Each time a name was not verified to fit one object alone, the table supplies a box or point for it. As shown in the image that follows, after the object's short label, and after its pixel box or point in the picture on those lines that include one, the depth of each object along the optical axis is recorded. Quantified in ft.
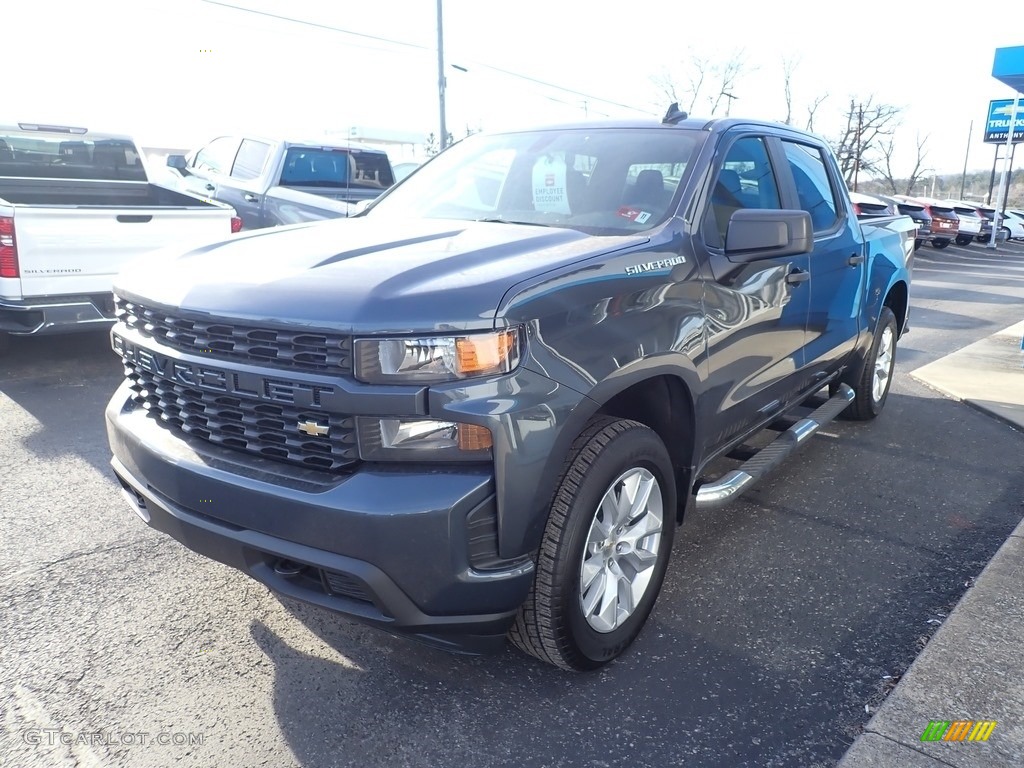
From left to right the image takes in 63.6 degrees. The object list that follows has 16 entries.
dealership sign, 104.17
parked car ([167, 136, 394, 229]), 30.58
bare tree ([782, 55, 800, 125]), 147.95
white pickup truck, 18.49
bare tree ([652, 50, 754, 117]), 144.56
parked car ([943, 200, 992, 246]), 99.96
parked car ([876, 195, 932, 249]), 85.20
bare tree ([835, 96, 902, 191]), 160.35
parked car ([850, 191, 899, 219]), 58.16
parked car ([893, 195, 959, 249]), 89.92
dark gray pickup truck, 7.17
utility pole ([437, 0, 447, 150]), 74.18
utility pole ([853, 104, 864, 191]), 155.74
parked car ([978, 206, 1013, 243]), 101.30
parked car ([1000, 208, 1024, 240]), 120.16
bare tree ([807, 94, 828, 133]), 152.05
